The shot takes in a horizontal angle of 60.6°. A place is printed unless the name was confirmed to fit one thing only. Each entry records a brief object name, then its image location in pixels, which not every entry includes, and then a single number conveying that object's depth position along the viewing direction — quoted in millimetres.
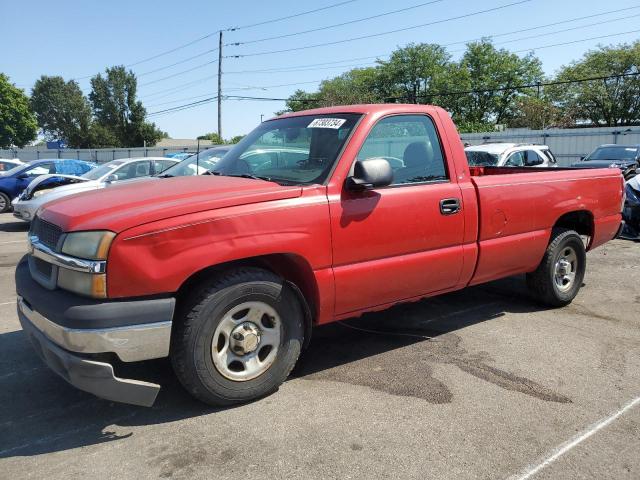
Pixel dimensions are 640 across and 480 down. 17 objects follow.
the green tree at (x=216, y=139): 40322
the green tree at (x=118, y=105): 88438
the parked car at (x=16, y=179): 15461
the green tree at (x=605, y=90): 53875
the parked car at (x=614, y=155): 16562
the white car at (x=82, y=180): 11281
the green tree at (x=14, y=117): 75688
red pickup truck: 3004
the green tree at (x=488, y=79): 63000
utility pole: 42312
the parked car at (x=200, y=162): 9117
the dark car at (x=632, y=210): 9789
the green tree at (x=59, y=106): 100625
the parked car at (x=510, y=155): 13578
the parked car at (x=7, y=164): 18964
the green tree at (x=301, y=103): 70338
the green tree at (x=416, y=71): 64500
